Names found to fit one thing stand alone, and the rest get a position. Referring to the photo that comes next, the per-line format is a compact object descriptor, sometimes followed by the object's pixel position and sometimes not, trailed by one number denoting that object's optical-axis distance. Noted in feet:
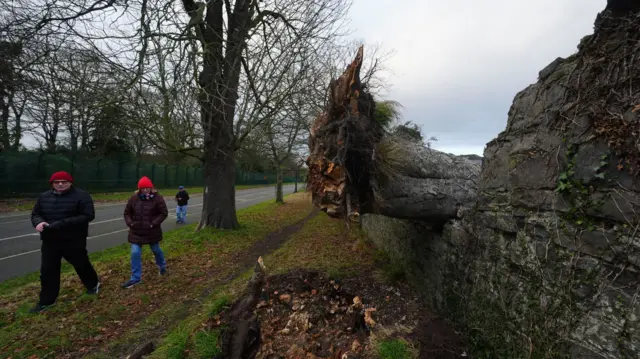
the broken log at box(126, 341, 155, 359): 10.60
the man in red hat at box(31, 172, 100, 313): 14.58
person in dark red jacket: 17.57
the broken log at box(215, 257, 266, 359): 10.43
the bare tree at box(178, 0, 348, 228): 28.66
